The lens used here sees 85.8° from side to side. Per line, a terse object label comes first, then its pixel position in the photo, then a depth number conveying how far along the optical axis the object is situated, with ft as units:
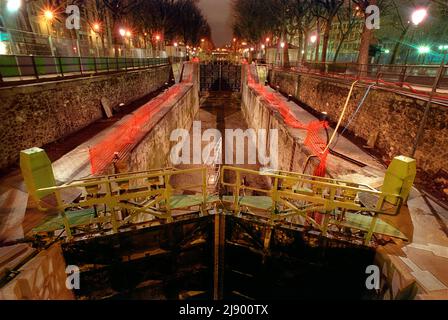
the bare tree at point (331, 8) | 73.77
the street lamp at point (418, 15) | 22.07
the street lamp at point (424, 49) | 97.00
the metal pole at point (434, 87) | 19.60
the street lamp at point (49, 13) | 67.31
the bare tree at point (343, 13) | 124.67
